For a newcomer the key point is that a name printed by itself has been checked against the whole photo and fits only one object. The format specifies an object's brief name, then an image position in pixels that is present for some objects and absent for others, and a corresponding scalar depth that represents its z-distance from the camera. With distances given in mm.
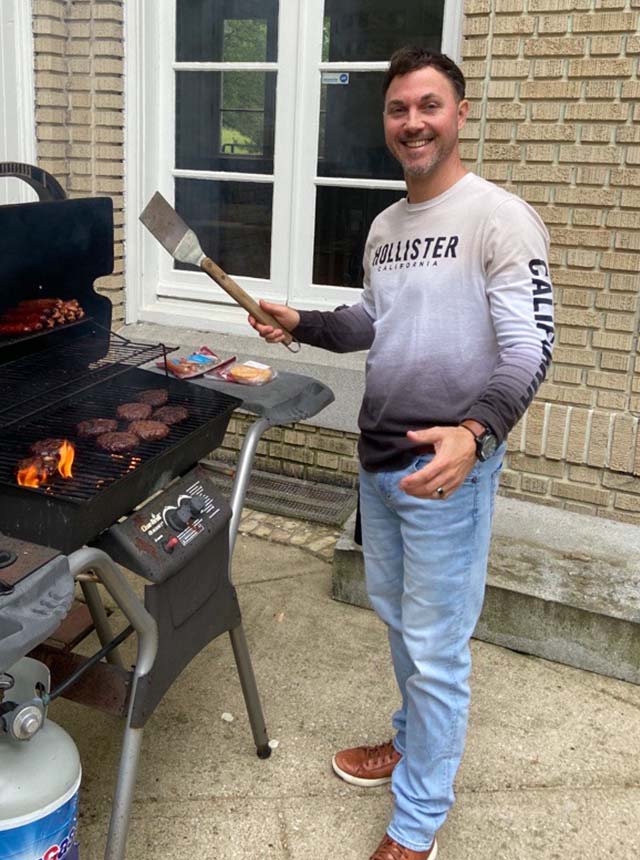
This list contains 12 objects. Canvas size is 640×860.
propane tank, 1882
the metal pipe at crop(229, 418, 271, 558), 2721
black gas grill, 2016
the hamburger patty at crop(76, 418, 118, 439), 2412
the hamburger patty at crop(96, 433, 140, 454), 2289
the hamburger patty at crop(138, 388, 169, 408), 2641
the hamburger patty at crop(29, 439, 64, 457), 2213
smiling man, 2023
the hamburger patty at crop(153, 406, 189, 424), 2503
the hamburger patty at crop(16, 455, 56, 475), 2111
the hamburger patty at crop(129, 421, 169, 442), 2371
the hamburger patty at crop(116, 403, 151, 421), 2510
